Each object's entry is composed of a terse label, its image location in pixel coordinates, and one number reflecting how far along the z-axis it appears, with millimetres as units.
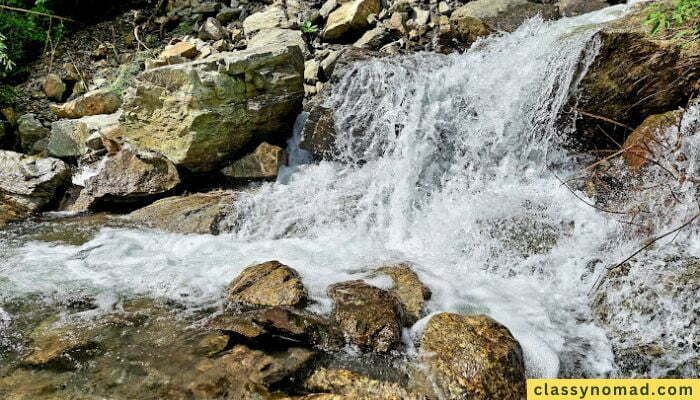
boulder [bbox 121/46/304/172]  6023
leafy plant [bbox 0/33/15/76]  8531
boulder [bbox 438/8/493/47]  7078
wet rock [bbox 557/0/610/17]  6945
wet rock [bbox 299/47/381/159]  6348
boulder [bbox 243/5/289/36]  8336
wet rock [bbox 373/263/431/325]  3551
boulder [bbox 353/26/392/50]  7395
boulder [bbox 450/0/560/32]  7038
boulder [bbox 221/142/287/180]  6301
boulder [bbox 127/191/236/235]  5477
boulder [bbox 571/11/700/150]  4758
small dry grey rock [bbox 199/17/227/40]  8359
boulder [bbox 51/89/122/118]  7734
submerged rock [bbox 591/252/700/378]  3098
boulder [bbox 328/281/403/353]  3141
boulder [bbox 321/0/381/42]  7786
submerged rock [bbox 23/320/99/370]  3068
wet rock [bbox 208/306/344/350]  3141
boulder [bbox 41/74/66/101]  8344
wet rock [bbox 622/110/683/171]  4672
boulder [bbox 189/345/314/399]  2756
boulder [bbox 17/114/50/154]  7621
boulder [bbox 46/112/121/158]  7133
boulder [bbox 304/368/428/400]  2723
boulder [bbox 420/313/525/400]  2736
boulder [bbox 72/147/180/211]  6156
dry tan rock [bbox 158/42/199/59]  7809
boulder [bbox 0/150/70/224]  6164
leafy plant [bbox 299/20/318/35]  8098
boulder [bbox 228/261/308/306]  3547
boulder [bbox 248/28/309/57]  6715
